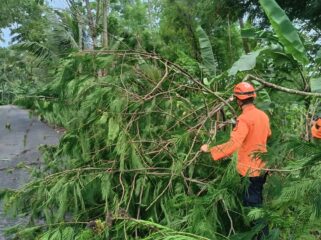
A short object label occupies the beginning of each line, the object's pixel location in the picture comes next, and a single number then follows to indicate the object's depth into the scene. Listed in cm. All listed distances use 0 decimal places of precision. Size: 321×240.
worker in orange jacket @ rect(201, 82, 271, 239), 449
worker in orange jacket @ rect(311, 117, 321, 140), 456
